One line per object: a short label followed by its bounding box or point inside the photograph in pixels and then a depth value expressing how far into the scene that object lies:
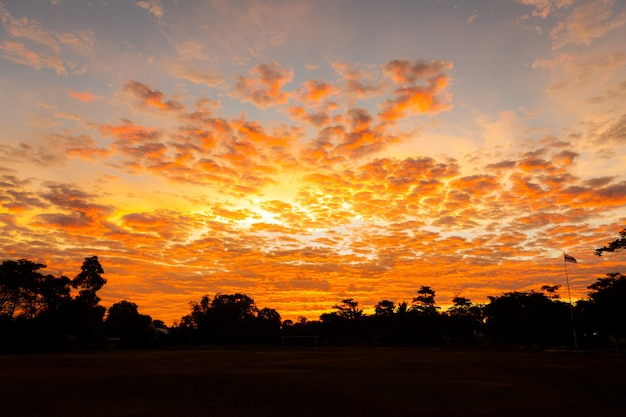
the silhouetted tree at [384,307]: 133.12
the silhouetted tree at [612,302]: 59.06
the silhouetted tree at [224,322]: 117.56
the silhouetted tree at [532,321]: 90.50
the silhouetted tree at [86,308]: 93.25
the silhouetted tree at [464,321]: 122.12
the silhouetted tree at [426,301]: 129.00
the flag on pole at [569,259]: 67.69
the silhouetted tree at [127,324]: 107.25
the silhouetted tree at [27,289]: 83.94
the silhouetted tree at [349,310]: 134.88
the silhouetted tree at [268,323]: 114.25
